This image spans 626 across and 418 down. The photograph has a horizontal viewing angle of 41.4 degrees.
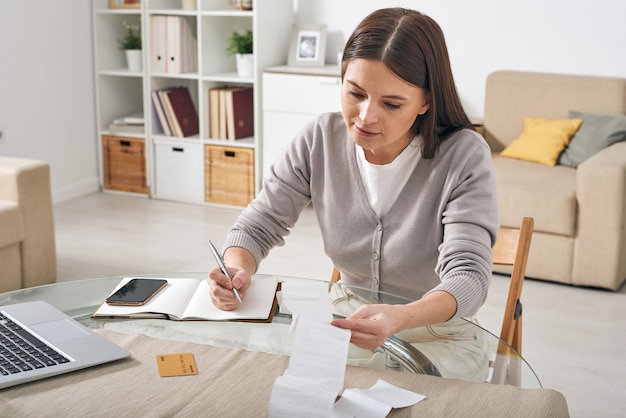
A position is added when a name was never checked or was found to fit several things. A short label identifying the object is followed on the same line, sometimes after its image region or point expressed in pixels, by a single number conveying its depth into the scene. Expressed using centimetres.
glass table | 132
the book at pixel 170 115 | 479
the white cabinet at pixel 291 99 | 438
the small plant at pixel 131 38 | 495
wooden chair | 140
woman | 152
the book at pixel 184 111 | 482
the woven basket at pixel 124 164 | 494
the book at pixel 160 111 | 482
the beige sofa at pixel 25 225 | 318
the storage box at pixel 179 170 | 479
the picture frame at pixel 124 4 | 482
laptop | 123
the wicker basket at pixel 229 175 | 463
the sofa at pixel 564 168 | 341
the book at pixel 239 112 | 466
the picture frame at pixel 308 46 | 470
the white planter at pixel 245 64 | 461
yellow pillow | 391
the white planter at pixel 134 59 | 492
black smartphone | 153
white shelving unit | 459
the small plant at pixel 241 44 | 462
